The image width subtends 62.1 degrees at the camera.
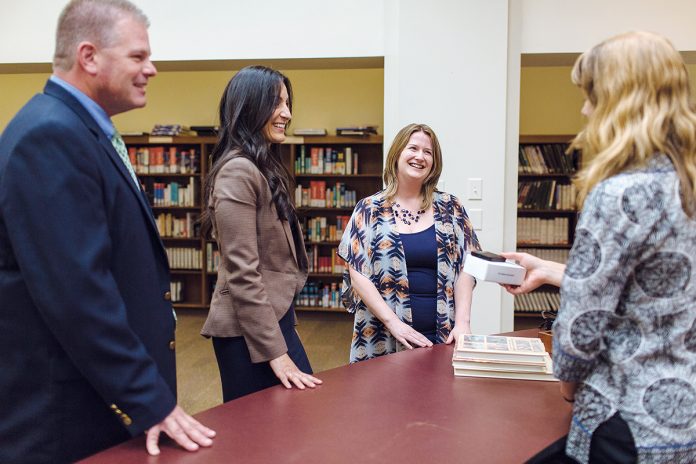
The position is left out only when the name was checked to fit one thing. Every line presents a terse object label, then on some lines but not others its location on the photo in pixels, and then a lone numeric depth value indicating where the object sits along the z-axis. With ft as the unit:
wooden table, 3.55
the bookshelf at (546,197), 18.24
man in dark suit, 3.16
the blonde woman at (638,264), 2.93
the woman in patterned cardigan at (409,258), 6.86
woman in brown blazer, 4.89
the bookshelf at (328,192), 19.43
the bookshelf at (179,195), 20.01
